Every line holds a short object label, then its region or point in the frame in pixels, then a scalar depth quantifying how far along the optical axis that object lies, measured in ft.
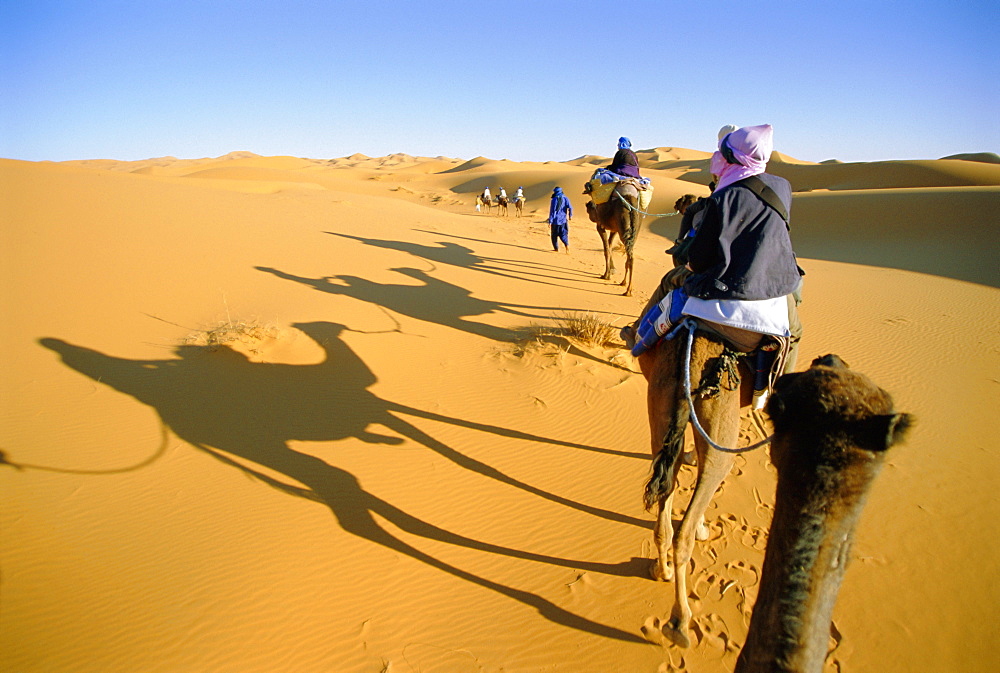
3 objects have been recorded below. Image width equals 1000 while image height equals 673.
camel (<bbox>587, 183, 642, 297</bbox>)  30.40
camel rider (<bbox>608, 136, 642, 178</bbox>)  30.04
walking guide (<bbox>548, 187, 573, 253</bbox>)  46.52
